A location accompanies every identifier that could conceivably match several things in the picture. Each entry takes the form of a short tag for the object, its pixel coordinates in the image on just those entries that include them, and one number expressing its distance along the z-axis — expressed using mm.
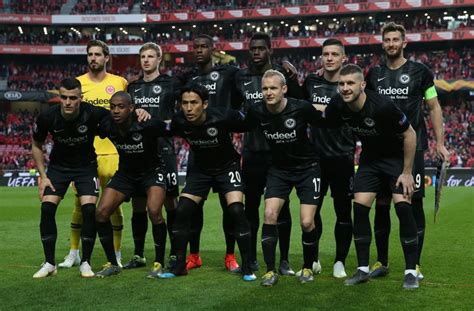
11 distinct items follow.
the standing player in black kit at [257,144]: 8305
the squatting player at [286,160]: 7574
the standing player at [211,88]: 8586
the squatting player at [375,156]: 7195
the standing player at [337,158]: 8180
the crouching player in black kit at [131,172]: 8039
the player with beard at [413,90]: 7668
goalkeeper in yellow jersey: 9039
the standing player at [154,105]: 8688
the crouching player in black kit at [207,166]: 7863
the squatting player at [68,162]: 8078
